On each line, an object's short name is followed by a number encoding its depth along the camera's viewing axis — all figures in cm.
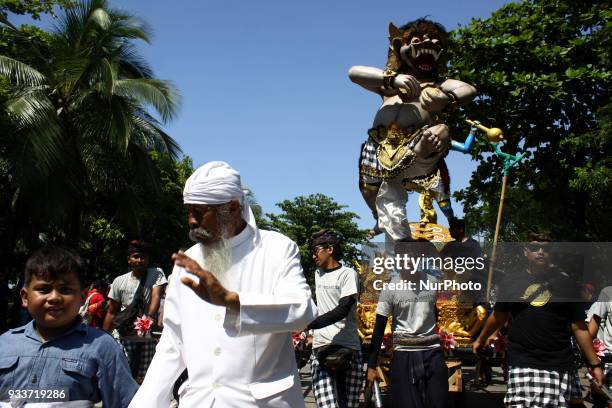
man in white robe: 279
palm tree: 1580
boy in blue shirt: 287
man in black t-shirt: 517
